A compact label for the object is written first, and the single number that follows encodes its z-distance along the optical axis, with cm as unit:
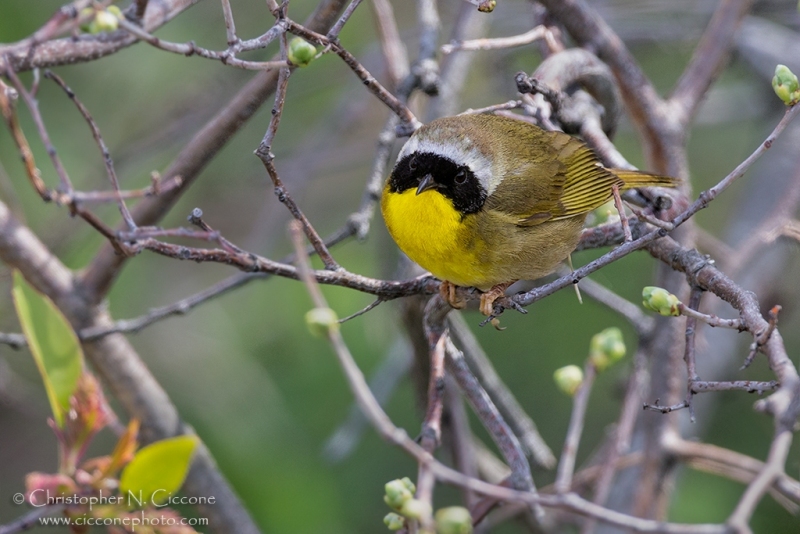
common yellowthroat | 538
